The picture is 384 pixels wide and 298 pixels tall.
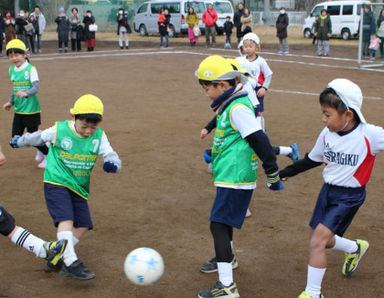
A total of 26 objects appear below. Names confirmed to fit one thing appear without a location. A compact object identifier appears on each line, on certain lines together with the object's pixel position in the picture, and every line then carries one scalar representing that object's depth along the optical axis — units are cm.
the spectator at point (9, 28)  2623
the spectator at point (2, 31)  2547
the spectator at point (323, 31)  2273
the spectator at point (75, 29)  2641
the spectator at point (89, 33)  2662
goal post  1935
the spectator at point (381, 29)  1950
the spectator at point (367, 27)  1937
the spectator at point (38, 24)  2597
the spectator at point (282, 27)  2411
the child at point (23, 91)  808
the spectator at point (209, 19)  2692
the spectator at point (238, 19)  2605
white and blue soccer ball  417
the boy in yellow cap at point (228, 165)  431
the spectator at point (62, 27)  2580
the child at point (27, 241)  454
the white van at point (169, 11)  3136
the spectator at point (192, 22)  2774
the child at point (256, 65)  816
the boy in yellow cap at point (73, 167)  467
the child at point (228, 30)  2657
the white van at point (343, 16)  2956
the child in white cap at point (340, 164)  405
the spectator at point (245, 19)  2573
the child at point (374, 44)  1957
